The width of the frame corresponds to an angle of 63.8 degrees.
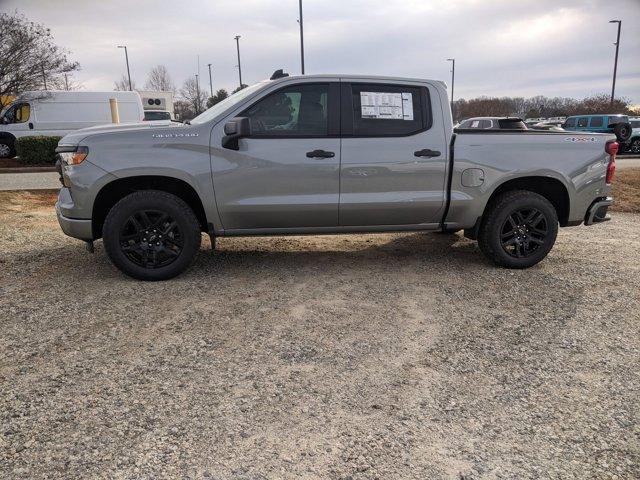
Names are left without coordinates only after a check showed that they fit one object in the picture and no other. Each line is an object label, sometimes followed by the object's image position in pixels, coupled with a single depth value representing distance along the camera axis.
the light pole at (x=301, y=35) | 26.19
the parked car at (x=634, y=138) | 22.17
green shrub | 15.37
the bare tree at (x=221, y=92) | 53.62
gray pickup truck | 4.55
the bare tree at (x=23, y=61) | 14.61
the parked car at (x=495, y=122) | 14.34
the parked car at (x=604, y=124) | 21.38
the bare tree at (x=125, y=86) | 59.41
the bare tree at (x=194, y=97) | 57.65
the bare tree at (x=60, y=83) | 16.73
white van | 17.33
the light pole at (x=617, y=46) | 32.88
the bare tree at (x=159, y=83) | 66.06
